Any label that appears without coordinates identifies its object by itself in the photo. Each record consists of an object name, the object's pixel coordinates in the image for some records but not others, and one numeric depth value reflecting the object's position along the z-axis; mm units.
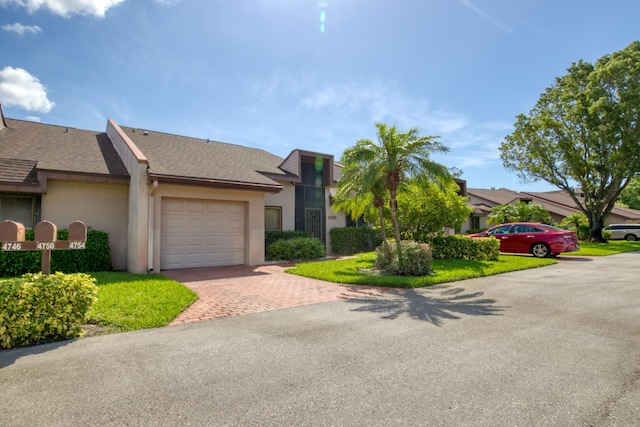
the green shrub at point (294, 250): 14773
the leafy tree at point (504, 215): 26230
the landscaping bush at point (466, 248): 14375
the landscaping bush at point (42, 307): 4645
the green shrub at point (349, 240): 18422
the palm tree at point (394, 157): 10719
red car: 15695
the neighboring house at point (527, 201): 31719
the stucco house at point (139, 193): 10812
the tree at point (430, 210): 14031
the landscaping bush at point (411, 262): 10609
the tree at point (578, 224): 29734
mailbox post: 5148
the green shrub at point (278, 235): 15852
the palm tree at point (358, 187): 10797
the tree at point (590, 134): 23625
